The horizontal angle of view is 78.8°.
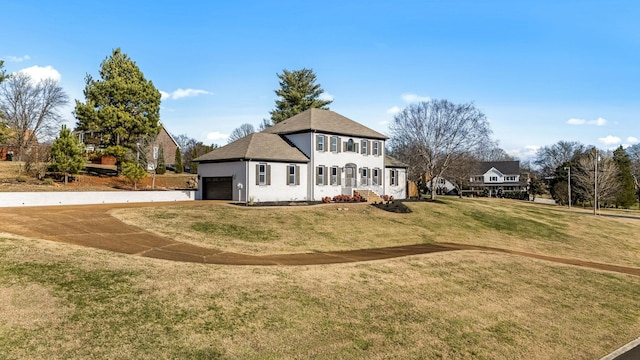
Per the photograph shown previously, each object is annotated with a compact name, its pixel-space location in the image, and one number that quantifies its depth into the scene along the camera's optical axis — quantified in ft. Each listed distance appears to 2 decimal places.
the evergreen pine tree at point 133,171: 113.60
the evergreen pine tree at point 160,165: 157.88
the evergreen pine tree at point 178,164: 181.16
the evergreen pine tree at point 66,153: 99.55
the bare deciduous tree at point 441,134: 159.02
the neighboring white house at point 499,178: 325.01
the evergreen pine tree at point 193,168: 194.39
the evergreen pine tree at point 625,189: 211.00
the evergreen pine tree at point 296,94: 210.18
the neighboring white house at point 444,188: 274.36
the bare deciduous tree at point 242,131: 314.24
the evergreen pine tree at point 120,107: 121.60
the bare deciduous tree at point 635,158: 291.89
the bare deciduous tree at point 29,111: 162.50
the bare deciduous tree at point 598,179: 196.75
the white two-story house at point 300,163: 101.24
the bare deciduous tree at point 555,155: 333.21
